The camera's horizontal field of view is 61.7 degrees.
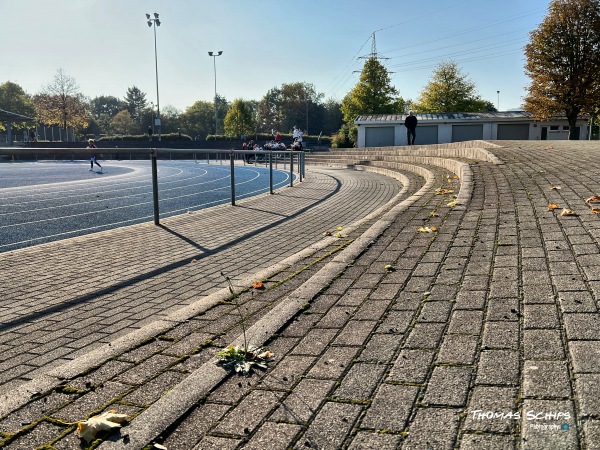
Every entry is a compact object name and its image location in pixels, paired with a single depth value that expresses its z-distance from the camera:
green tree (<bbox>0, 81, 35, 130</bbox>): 99.06
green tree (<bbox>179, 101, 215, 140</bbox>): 126.50
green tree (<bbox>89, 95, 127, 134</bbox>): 161.95
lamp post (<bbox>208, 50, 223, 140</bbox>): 75.88
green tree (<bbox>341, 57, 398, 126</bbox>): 65.94
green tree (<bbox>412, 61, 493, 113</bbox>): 65.44
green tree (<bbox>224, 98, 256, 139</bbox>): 86.69
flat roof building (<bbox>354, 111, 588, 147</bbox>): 42.09
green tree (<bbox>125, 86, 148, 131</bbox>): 154.00
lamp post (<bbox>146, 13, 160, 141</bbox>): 59.34
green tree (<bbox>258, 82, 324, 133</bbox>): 118.50
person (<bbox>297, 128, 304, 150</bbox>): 29.87
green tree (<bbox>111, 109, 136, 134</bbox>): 120.56
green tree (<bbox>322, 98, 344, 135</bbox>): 118.00
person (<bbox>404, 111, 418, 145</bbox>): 24.45
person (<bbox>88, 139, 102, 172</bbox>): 23.46
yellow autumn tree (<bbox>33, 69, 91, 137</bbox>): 73.00
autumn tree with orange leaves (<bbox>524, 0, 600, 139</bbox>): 35.84
